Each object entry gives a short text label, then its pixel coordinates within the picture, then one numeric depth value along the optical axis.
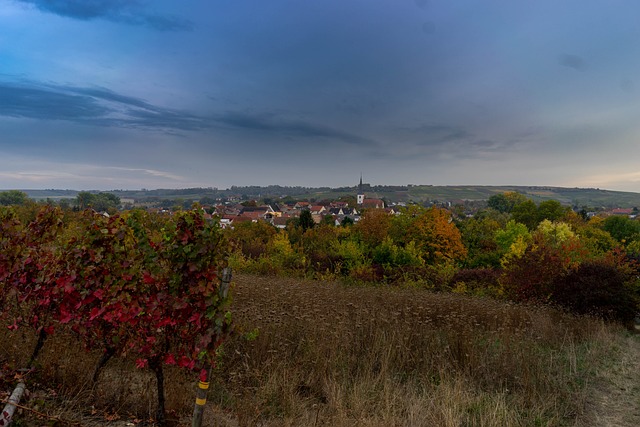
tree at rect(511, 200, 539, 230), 40.81
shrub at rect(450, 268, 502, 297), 11.49
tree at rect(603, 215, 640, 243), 32.97
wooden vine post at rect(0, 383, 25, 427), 2.64
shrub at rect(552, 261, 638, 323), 8.86
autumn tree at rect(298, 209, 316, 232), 36.44
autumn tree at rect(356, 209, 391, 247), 22.13
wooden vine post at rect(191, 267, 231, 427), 2.88
